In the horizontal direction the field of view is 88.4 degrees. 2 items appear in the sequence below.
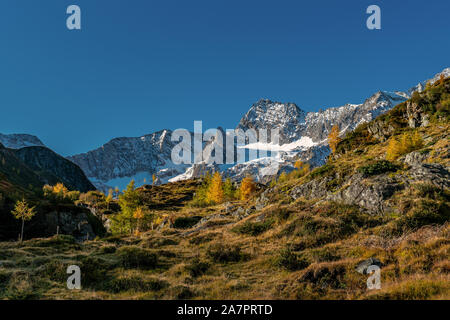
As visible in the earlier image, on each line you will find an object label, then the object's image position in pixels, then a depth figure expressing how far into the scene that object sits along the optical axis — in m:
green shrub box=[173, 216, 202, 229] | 43.97
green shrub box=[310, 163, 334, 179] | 35.56
